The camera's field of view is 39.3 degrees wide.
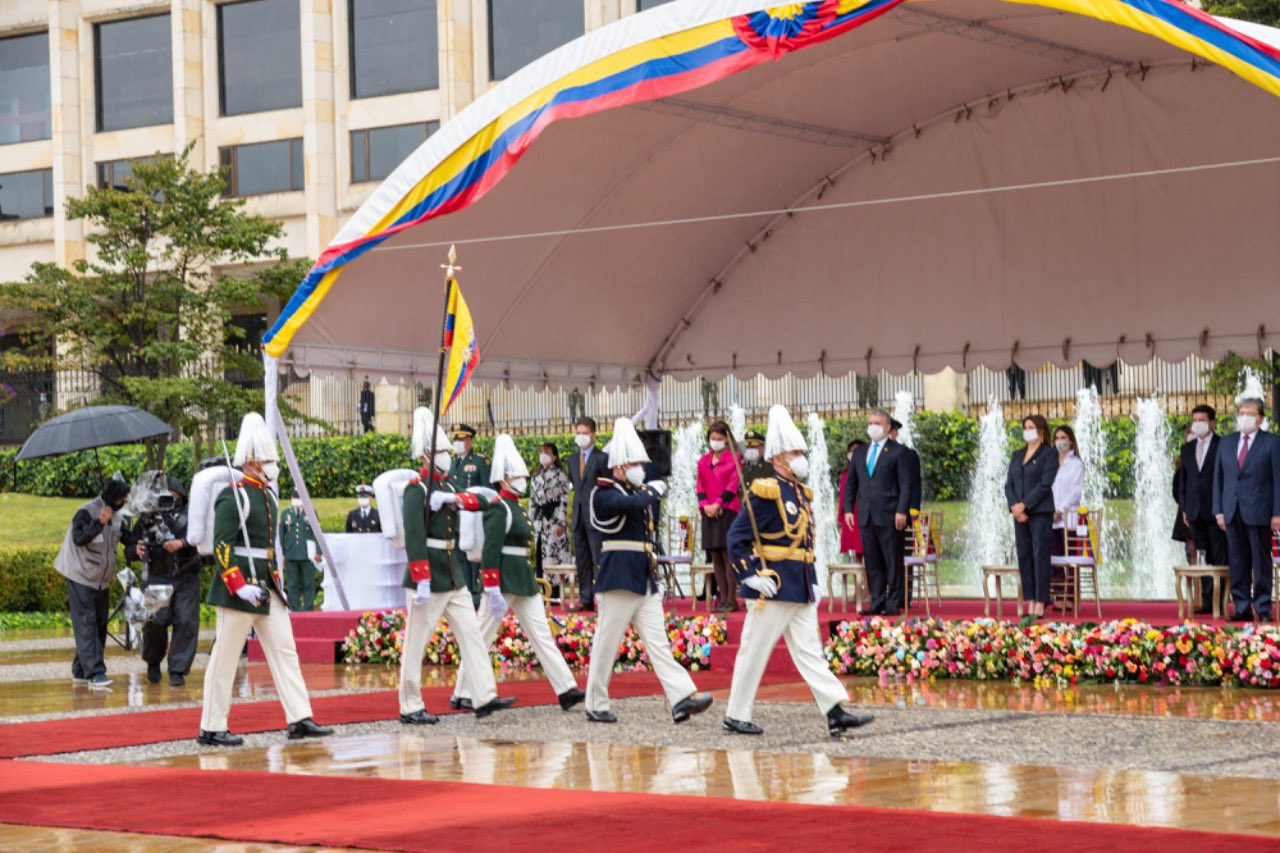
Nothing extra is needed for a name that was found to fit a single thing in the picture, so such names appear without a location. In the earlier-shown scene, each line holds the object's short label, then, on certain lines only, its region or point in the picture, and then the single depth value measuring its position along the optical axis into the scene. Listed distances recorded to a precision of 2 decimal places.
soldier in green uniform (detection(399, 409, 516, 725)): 12.54
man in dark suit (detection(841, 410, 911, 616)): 15.88
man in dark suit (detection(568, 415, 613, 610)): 17.05
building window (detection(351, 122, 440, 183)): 43.44
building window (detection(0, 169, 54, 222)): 48.38
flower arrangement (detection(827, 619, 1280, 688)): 13.41
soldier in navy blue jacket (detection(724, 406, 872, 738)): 11.16
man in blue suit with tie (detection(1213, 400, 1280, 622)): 14.45
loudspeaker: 18.17
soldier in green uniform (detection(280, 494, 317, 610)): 21.77
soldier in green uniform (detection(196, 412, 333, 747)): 11.35
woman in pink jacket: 17.01
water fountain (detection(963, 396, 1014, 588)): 31.97
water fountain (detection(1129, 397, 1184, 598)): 28.92
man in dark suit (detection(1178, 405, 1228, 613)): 15.89
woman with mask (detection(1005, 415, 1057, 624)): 15.28
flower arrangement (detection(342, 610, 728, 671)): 15.98
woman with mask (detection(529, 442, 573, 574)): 19.25
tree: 29.50
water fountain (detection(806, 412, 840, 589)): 29.55
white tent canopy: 16.47
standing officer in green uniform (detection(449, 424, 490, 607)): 13.77
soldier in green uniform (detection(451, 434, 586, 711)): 12.95
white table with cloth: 19.81
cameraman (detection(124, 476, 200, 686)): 15.91
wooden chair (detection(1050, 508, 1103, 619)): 15.80
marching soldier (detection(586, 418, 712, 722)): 12.12
